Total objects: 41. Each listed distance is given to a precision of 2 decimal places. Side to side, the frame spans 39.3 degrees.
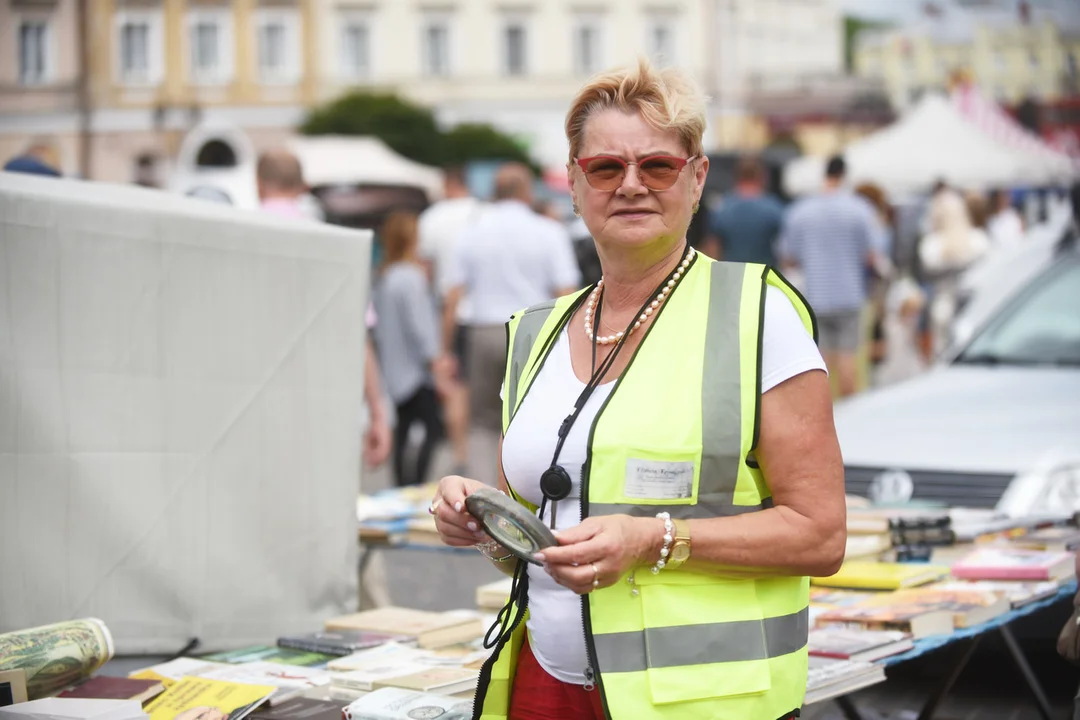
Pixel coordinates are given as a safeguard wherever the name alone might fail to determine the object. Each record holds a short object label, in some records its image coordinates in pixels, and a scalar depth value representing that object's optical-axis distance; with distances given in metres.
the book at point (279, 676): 3.66
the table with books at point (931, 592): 3.94
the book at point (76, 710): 3.10
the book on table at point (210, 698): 3.41
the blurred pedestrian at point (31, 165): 7.41
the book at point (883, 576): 4.68
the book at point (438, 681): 3.51
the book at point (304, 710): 3.39
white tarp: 3.86
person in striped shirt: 11.50
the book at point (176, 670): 3.77
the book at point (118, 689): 3.51
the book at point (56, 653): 3.41
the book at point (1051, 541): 5.12
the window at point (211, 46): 48.28
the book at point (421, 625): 4.14
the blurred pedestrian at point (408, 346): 9.94
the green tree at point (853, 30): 88.75
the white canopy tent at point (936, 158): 23.98
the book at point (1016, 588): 4.47
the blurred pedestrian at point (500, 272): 9.67
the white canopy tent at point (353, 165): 30.12
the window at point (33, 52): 37.97
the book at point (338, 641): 4.06
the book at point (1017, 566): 4.66
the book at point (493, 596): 4.50
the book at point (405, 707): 3.17
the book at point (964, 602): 4.26
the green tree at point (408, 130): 46.12
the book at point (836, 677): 3.62
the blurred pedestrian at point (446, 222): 14.02
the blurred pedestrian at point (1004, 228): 18.01
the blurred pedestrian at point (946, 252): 14.30
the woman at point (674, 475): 2.51
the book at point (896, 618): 4.14
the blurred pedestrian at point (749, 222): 11.99
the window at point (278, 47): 50.38
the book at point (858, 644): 3.87
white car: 6.05
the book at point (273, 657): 4.01
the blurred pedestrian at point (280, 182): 7.08
